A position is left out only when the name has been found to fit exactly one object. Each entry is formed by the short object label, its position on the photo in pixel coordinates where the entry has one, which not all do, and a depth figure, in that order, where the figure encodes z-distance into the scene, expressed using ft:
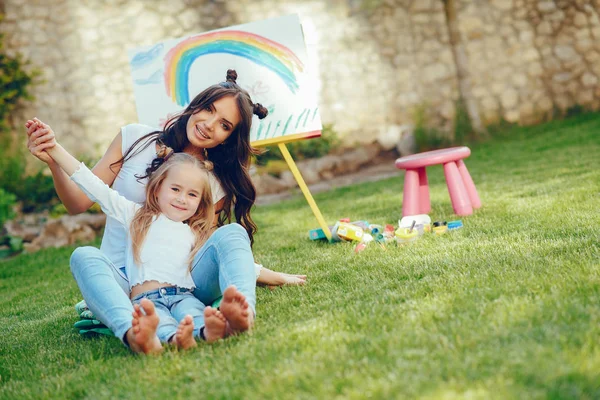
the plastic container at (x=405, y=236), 10.68
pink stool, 12.80
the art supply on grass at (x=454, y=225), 11.32
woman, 7.69
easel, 11.75
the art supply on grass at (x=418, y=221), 11.37
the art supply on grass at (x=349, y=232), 11.37
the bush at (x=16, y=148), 21.04
